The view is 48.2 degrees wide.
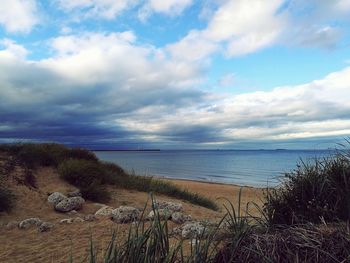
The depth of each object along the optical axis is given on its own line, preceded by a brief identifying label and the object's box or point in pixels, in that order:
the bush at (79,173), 12.61
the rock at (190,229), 5.77
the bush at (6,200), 8.81
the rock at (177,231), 6.21
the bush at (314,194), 4.70
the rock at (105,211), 8.44
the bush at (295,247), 3.42
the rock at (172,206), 9.81
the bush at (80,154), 15.73
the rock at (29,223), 7.46
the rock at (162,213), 7.77
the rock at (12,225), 7.46
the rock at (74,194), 10.78
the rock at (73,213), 9.18
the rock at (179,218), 7.84
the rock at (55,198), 9.80
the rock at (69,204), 9.35
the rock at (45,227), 7.19
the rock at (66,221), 7.84
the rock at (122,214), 7.57
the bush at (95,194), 11.30
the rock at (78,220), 7.81
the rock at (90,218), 7.88
